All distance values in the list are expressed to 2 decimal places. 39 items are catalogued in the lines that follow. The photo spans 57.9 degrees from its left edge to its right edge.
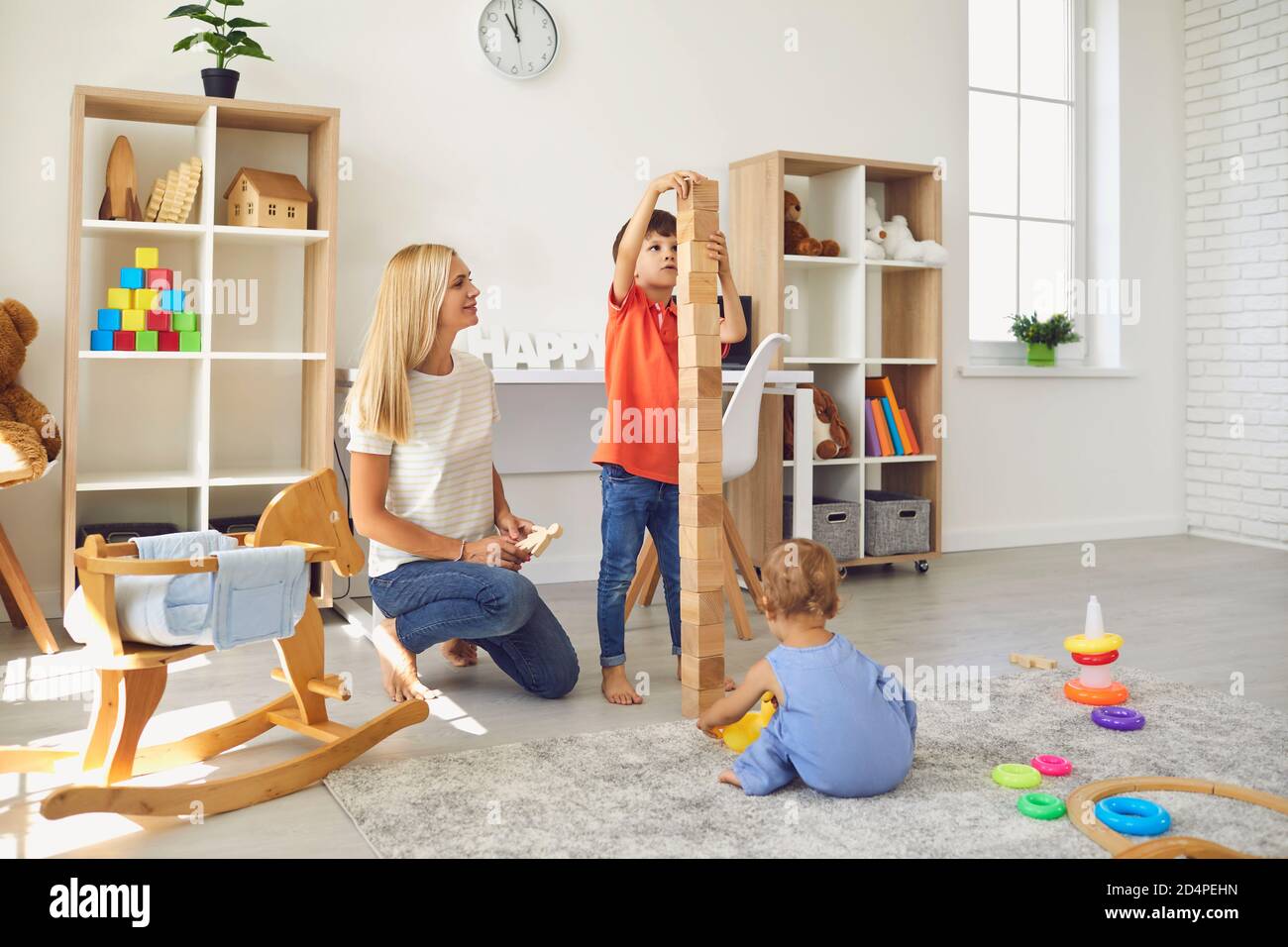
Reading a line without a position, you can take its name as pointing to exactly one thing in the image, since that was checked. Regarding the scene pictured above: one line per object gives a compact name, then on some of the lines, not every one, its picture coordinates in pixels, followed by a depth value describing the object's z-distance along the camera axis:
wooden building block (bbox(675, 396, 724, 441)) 2.18
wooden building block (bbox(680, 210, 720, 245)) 2.15
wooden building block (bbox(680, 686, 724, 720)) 2.23
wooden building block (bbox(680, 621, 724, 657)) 2.22
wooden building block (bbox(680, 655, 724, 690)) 2.23
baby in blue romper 1.77
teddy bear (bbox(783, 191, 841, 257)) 3.97
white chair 2.97
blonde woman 2.27
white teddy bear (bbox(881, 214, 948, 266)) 4.10
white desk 3.25
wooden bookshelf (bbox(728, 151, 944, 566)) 3.83
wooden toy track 1.44
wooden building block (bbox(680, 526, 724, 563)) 2.20
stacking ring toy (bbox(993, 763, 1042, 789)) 1.83
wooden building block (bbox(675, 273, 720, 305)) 2.16
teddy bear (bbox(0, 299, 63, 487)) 2.86
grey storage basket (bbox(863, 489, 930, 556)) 4.04
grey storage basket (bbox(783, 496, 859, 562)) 3.92
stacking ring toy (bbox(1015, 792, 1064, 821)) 1.70
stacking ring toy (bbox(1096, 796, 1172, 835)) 1.62
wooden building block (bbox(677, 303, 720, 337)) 2.18
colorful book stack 4.13
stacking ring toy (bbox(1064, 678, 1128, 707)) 2.31
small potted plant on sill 4.74
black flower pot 3.10
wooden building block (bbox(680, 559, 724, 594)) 2.21
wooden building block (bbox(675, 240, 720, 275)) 2.16
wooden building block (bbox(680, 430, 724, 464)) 2.19
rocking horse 1.66
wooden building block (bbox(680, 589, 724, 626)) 2.21
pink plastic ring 1.90
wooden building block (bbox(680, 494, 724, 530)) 2.20
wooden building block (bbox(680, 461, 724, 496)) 2.19
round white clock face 3.71
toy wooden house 3.13
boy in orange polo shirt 2.46
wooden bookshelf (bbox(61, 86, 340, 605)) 3.05
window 4.75
